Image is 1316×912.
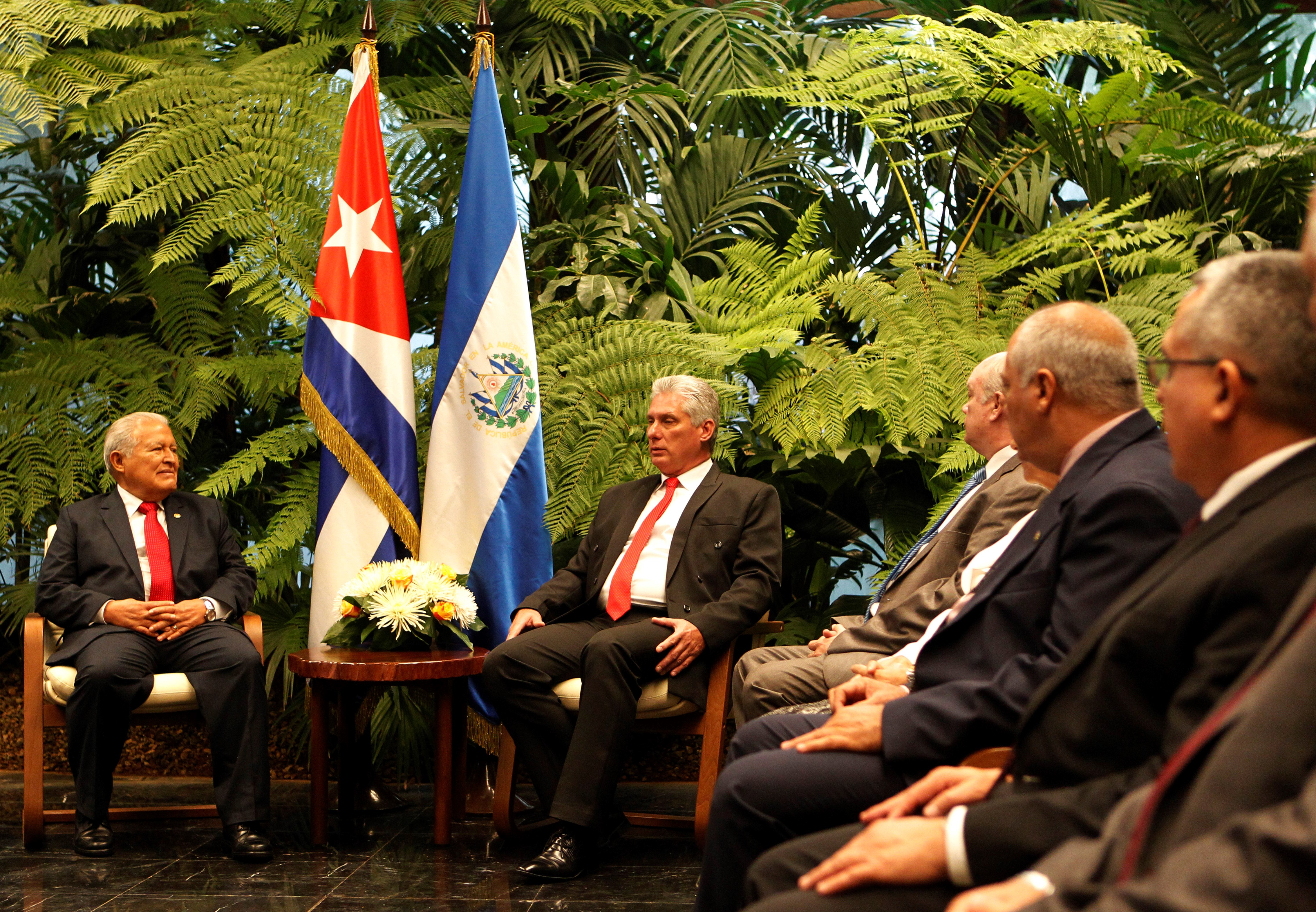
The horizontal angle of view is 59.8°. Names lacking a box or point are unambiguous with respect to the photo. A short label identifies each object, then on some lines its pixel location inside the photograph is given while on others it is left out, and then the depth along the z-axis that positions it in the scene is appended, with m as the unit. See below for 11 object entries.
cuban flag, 3.95
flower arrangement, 3.50
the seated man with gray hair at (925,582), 2.74
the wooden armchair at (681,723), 3.28
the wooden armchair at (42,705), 3.39
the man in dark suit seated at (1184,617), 1.30
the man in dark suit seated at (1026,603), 1.73
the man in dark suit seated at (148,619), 3.37
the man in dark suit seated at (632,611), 3.19
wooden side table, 3.31
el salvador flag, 3.95
